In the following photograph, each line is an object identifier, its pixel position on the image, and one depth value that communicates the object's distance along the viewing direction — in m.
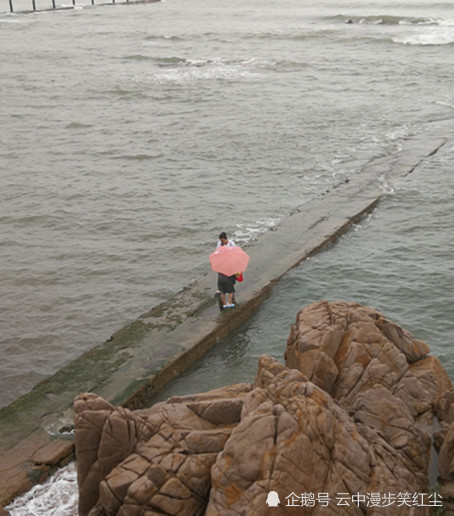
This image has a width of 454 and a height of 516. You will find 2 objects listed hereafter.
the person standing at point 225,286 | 12.99
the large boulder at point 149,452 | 7.34
